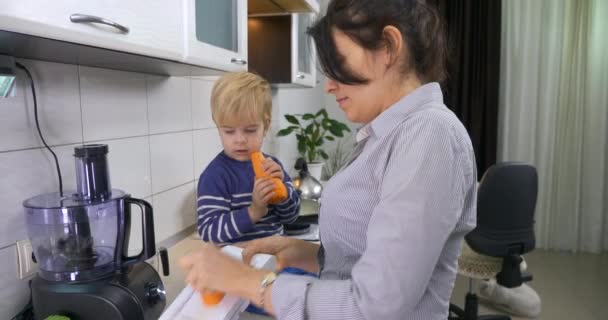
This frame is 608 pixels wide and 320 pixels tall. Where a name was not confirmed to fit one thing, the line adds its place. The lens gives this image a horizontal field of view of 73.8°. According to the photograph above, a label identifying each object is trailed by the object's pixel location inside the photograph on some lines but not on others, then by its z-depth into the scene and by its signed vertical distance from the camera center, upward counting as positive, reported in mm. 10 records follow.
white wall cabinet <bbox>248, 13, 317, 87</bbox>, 1765 +328
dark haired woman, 497 -92
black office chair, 1888 -455
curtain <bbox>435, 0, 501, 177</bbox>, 3086 +394
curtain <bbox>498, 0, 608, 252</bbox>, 2984 +73
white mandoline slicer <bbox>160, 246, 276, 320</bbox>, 612 -287
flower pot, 2572 -296
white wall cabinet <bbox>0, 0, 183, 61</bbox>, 523 +155
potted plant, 2622 -102
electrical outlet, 863 -292
